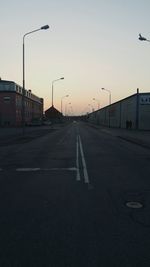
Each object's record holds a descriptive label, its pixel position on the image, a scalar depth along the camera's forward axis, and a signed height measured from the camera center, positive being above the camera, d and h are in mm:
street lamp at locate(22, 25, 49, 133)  18492 +9079
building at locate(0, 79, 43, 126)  49880 +5219
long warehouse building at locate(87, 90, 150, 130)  33826 +2095
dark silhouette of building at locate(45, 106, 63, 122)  80471 +2386
